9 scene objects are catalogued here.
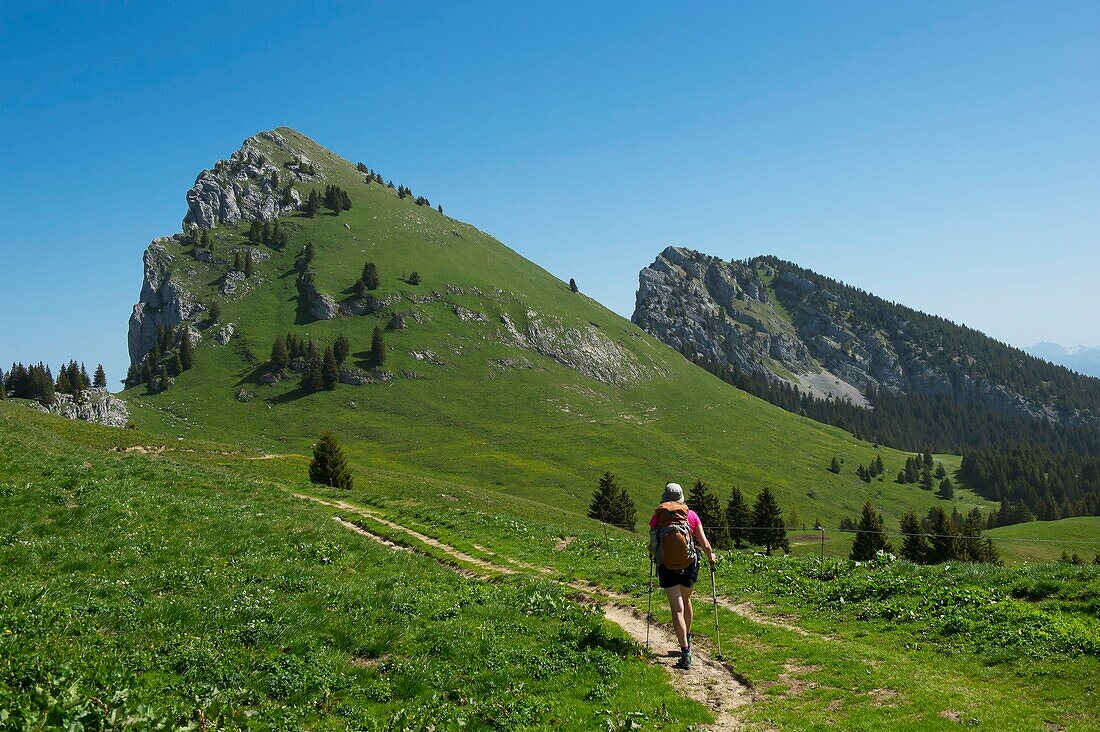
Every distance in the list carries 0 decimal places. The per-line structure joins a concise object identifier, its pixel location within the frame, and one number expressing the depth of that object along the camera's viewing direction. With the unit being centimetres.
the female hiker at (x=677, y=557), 1367
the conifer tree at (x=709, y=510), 7746
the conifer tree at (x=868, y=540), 7069
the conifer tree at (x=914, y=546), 6825
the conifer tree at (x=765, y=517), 9112
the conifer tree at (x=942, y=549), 6081
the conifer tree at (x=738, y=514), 9569
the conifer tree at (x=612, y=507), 8950
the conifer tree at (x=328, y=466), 5509
